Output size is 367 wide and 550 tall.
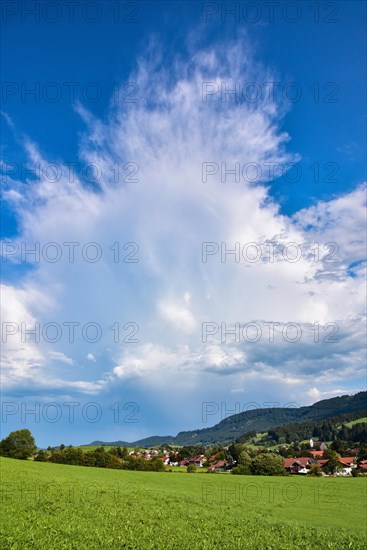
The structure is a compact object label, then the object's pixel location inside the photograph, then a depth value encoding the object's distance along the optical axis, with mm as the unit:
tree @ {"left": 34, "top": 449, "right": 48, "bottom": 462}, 103625
